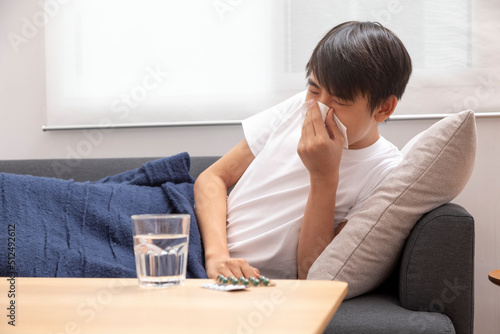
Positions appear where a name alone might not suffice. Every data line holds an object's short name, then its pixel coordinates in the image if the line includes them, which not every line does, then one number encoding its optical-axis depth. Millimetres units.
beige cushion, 1118
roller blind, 1842
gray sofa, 993
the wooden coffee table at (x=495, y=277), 1430
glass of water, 647
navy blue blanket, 1042
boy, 1209
